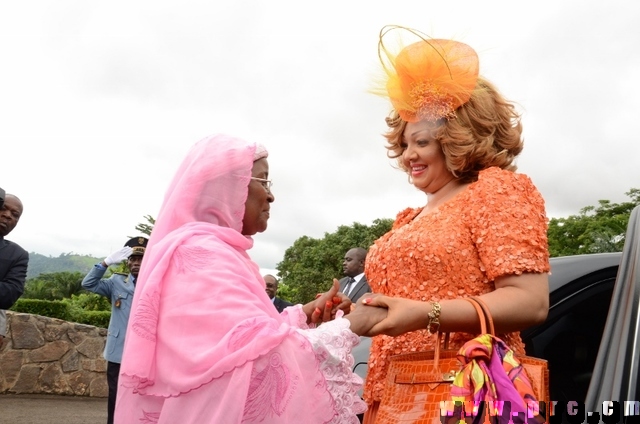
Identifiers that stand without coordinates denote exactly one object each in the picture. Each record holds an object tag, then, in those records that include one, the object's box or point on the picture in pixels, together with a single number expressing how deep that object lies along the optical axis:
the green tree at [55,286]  21.27
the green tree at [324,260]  20.66
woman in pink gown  2.03
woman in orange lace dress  1.99
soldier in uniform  7.84
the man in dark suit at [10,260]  6.14
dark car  2.95
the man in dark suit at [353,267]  9.28
